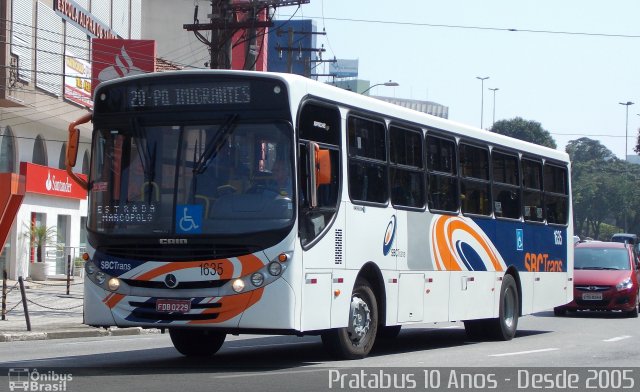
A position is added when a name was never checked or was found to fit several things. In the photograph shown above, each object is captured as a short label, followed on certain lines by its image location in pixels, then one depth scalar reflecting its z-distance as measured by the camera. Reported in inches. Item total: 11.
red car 1072.2
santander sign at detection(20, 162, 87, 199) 1598.2
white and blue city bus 498.3
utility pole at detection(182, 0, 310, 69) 1169.4
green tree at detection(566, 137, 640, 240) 4894.2
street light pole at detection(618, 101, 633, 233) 4776.1
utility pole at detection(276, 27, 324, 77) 2206.0
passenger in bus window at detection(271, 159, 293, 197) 500.4
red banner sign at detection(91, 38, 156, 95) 1488.7
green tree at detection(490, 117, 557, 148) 5162.4
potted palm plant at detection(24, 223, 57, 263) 1658.5
